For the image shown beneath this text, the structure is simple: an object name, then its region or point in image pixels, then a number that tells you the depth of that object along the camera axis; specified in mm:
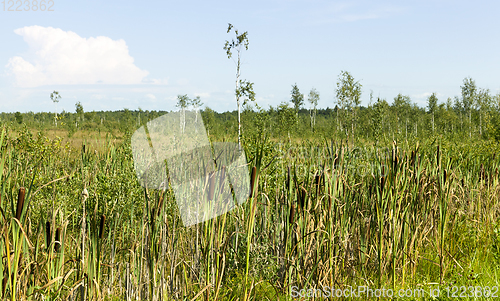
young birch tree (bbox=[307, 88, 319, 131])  57875
